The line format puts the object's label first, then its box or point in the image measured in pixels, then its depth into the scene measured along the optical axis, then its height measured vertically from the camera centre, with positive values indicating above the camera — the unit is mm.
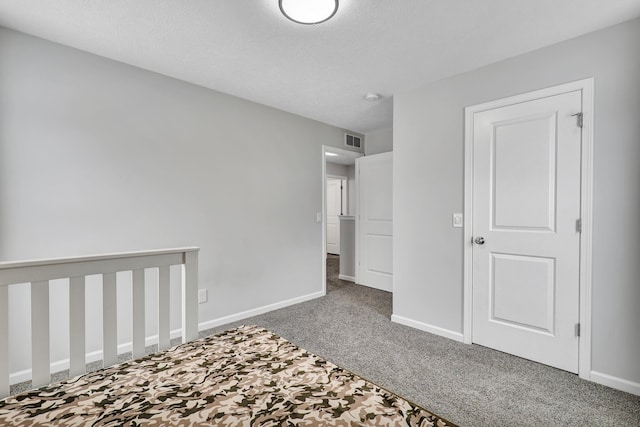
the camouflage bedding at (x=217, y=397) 962 -662
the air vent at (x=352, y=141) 4332 +1032
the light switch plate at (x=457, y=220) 2613 -69
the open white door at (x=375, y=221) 4152 -135
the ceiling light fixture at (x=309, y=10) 1682 +1150
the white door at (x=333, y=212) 7870 -13
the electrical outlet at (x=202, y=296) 2867 -801
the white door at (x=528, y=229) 2084 -122
